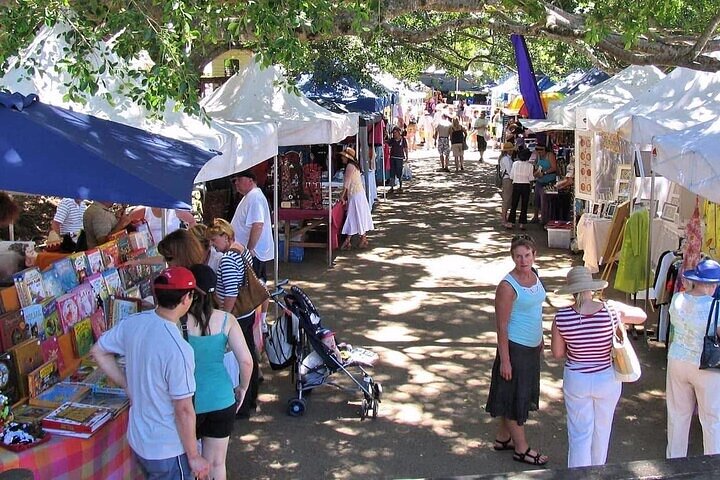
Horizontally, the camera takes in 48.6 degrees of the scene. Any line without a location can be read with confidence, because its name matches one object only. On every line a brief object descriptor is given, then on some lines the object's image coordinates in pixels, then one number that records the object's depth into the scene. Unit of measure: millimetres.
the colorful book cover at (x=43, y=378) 4289
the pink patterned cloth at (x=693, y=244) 6770
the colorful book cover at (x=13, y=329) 4225
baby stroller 6078
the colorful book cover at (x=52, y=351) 4491
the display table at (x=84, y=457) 3730
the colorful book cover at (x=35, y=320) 4422
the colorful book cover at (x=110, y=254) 5559
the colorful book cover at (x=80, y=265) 5125
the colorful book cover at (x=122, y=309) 5125
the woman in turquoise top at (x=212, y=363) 4012
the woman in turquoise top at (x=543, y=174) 15016
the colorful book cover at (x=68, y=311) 4742
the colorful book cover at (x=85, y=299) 4918
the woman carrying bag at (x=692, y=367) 4777
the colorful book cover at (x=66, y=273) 4949
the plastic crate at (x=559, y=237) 12836
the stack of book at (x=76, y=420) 3949
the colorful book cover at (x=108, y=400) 4266
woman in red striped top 4594
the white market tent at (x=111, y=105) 6504
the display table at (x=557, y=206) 14211
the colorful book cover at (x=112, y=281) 5309
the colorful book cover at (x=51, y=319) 4586
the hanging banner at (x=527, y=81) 13359
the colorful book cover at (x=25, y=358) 4195
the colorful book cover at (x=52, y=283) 4789
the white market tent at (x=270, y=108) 9922
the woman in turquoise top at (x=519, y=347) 5000
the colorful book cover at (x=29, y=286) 4508
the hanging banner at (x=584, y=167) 11539
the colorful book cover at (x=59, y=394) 4262
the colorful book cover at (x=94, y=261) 5320
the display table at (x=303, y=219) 12008
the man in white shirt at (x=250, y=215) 7639
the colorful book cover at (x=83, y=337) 4840
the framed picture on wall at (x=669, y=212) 8930
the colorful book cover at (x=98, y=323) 5023
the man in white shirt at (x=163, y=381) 3590
